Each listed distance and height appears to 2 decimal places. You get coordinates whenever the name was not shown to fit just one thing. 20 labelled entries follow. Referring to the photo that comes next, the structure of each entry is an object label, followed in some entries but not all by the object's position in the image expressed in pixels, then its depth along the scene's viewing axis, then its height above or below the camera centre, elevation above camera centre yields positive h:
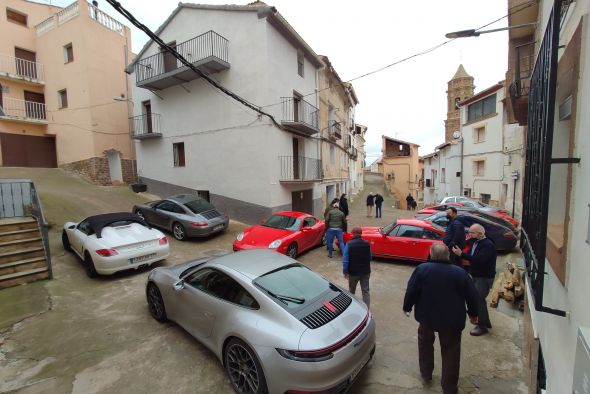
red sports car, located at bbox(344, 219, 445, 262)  7.34 -1.82
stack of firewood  5.25 -2.33
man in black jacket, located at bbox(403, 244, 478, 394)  2.93 -1.42
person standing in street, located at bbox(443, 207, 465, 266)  5.73 -1.33
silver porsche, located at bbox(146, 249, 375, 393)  2.60 -1.60
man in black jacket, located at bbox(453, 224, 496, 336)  4.34 -1.45
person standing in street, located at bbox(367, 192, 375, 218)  15.27 -1.54
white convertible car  6.03 -1.49
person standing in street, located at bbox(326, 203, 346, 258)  8.03 -1.57
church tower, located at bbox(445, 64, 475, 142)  30.50 +8.83
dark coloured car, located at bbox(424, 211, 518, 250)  8.47 -1.95
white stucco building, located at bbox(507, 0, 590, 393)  1.72 -0.31
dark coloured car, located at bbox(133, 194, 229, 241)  9.23 -1.38
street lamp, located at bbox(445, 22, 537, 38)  5.48 +2.75
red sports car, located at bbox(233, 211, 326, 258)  7.41 -1.71
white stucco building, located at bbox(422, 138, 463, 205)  22.14 -0.01
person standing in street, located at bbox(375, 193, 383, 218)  15.16 -1.56
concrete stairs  5.71 -1.62
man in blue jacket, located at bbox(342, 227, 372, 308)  4.59 -1.48
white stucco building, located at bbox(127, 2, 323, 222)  11.59 +3.08
